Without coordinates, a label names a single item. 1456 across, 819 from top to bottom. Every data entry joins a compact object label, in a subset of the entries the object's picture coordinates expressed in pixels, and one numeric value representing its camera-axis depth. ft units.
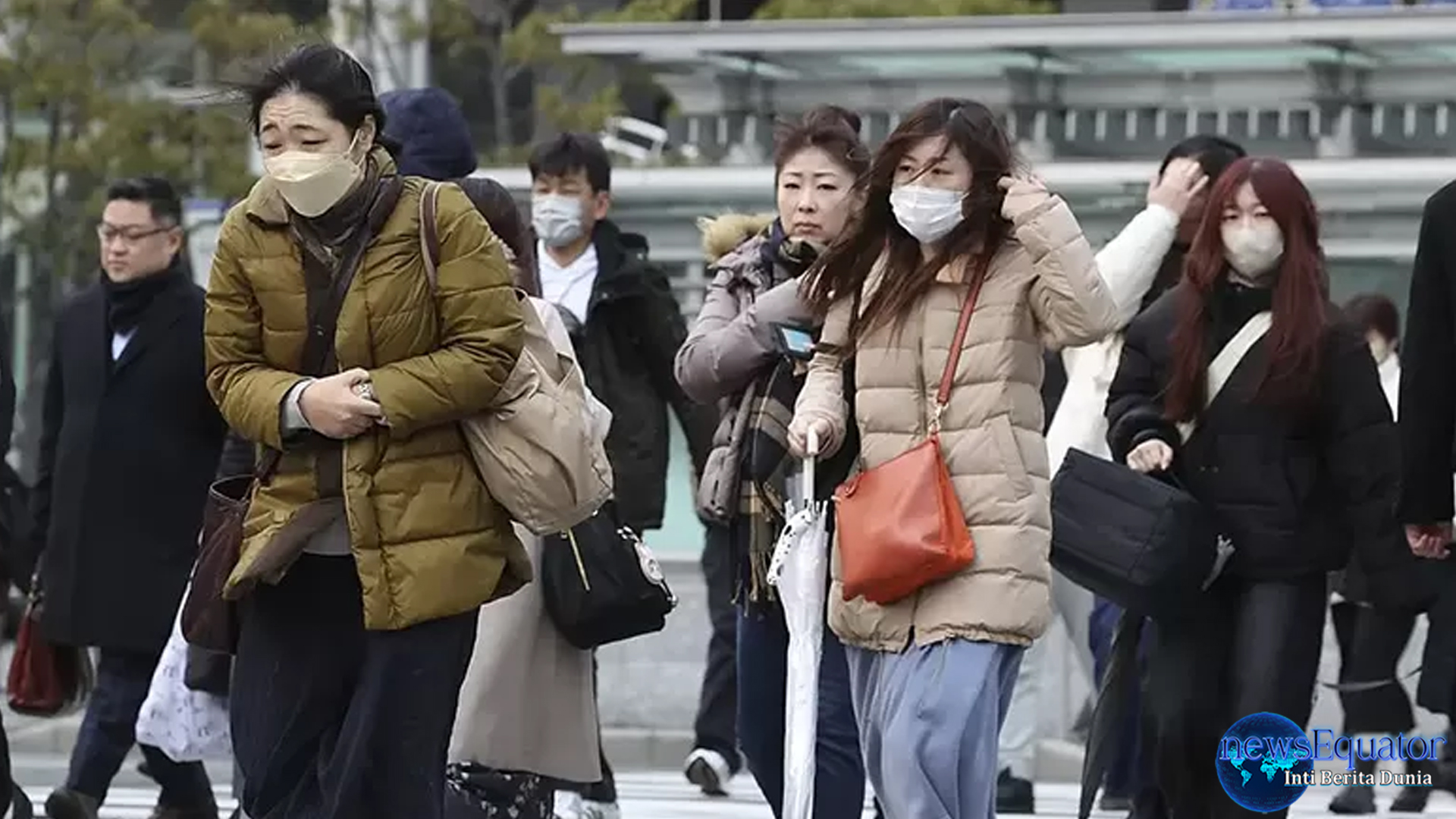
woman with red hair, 49.01
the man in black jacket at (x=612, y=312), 60.34
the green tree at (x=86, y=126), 167.12
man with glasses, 59.98
